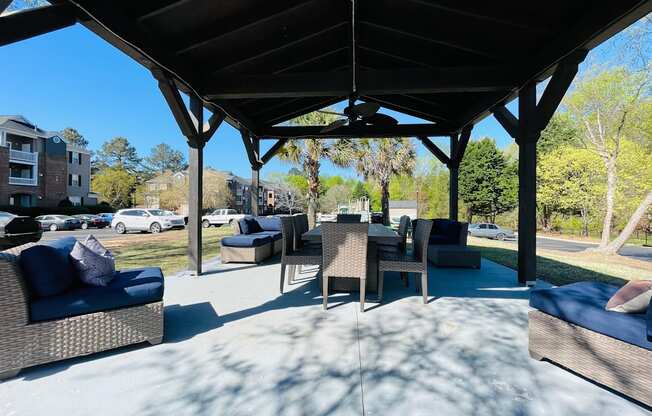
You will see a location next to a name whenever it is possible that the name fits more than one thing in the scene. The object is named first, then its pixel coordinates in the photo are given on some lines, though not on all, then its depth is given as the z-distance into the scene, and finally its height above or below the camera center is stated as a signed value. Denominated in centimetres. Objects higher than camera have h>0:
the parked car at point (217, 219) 1856 -66
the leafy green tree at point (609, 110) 924 +365
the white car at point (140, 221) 1416 -66
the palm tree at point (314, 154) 1029 +207
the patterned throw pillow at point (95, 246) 247 -34
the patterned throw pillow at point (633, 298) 171 -51
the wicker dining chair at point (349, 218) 547 -14
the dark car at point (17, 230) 726 -65
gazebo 289 +202
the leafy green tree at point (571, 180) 1504 +194
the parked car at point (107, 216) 2050 -64
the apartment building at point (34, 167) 1886 +290
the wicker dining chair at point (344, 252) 293 -43
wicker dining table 361 -77
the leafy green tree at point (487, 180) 2180 +246
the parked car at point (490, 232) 1716 -115
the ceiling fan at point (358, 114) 424 +165
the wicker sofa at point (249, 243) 532 -65
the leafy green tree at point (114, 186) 2634 +192
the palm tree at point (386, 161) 1270 +222
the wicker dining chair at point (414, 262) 316 -56
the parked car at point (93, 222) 1889 -99
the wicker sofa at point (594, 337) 159 -77
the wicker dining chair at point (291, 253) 340 -55
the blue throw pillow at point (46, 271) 197 -45
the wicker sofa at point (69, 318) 184 -78
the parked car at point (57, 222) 1719 -93
